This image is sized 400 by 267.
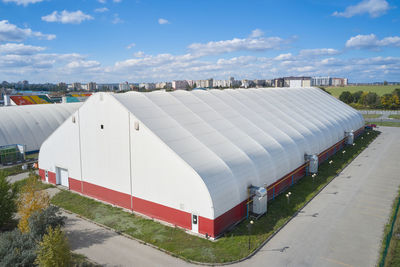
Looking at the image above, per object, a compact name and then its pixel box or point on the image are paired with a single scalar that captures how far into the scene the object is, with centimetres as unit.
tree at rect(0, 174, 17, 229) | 1906
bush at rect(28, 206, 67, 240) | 1658
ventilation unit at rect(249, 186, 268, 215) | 2036
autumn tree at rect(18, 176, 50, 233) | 1733
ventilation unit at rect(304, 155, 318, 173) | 2989
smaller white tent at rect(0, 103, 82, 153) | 4216
